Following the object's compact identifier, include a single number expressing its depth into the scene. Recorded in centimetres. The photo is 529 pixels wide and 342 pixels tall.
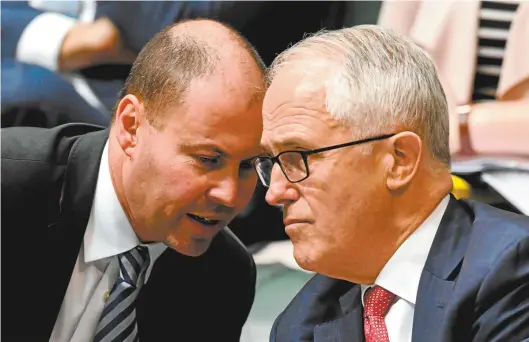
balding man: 382
